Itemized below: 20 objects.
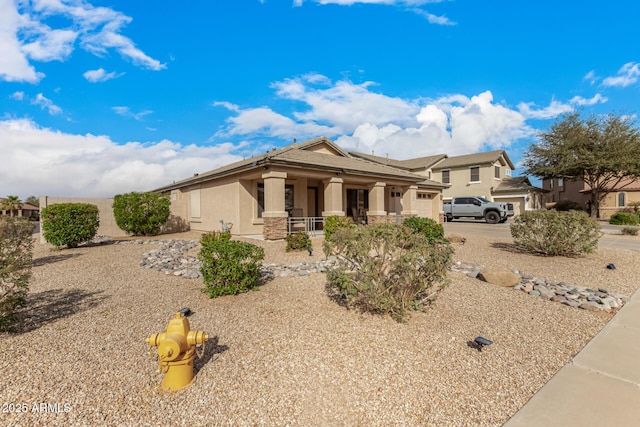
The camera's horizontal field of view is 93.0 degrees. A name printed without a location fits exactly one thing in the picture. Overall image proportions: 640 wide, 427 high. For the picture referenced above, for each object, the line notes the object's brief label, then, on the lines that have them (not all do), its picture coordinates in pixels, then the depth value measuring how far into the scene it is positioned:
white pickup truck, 23.72
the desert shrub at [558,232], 8.58
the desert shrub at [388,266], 4.30
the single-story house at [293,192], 12.02
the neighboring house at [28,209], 47.98
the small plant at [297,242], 9.70
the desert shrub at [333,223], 11.33
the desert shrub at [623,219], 20.69
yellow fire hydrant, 2.76
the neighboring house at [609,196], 30.52
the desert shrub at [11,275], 3.90
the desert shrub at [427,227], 10.42
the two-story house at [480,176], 29.48
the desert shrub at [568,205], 29.95
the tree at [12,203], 32.27
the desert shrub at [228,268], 5.33
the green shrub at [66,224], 10.16
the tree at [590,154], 25.53
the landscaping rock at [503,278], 6.36
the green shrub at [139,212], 13.92
